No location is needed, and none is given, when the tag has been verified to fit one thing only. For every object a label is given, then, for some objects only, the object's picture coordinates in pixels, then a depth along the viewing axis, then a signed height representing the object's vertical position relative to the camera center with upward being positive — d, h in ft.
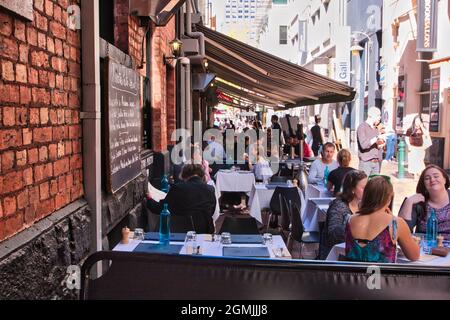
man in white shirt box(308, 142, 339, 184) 30.19 -2.53
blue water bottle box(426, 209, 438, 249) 15.62 -3.32
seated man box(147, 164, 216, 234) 20.35 -3.14
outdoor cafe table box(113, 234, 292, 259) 14.93 -3.55
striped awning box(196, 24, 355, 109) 38.55 +3.40
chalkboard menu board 16.23 -0.24
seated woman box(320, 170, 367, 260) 17.16 -2.82
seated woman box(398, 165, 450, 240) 18.07 -2.69
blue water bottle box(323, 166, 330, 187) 28.23 -2.93
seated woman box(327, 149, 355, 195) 25.22 -2.44
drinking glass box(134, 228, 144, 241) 16.34 -3.38
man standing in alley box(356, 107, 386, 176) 37.68 -2.04
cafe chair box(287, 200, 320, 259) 21.12 -4.18
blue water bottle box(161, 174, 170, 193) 25.96 -3.09
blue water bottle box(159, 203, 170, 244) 15.96 -3.19
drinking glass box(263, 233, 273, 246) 16.03 -3.50
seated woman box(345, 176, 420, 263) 13.56 -2.80
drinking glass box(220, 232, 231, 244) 15.97 -3.41
